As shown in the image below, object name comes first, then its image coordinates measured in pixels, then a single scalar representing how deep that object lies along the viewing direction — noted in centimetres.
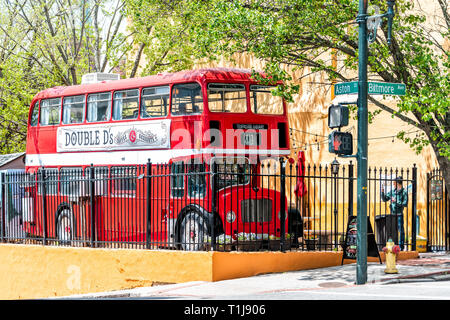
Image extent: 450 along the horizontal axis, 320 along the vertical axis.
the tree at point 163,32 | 2353
